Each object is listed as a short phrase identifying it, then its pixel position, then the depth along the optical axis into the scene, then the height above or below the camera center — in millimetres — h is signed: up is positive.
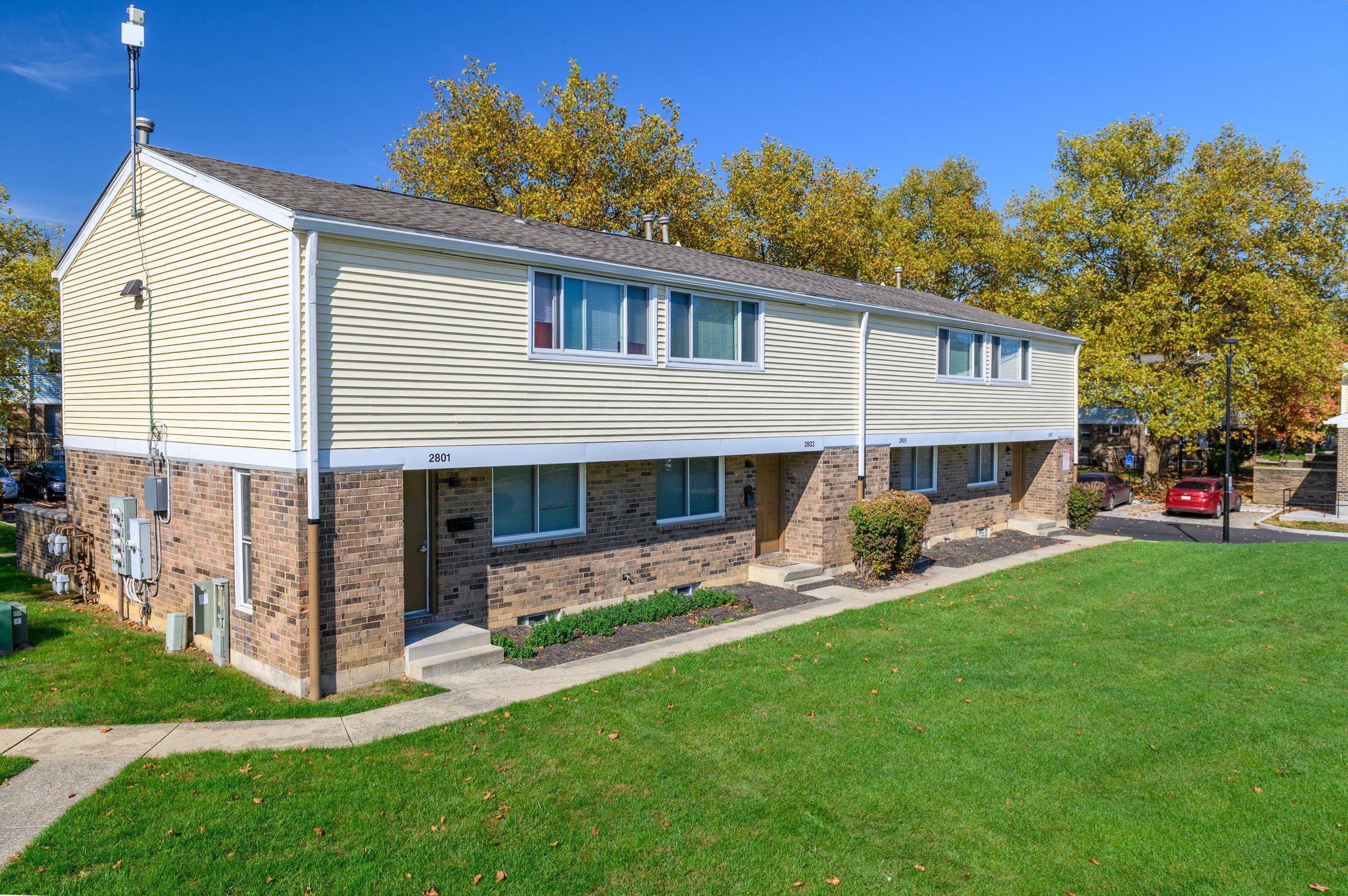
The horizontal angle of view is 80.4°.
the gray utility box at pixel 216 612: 10008 -2301
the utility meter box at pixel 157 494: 11258 -910
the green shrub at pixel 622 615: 11266 -2829
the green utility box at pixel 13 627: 10359 -2613
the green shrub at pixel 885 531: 15680 -1950
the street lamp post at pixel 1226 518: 21389 -2215
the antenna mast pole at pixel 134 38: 11198 +5514
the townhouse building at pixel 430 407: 9016 +350
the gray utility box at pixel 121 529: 11703 -1484
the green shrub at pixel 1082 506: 23406 -2089
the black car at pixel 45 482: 26906 -1804
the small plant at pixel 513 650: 10531 -2902
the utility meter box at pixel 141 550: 11578 -1759
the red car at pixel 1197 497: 28172 -2200
